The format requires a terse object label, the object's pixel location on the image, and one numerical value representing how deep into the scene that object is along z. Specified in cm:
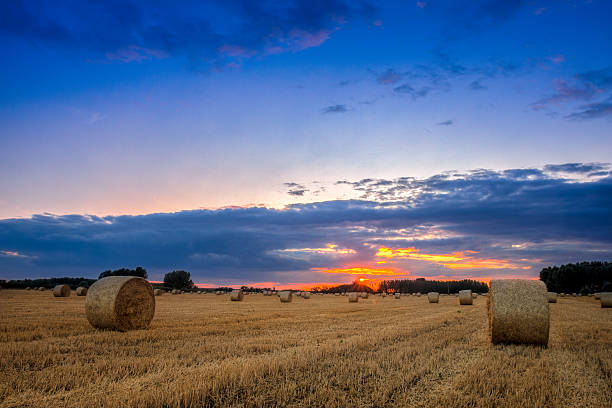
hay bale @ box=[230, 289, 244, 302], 3459
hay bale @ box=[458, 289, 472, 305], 3045
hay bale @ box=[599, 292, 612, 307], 2947
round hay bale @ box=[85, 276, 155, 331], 1262
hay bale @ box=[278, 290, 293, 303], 3369
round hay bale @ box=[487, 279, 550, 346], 1053
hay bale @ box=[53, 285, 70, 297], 3356
